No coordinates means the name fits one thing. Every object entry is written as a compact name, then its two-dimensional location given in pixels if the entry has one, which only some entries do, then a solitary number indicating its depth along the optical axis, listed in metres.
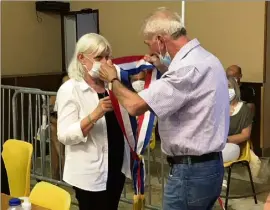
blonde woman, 2.51
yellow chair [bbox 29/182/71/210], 2.26
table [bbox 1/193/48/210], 2.25
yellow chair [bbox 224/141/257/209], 4.26
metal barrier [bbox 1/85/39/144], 5.21
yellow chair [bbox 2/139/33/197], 3.17
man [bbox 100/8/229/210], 2.08
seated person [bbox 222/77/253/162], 4.20
